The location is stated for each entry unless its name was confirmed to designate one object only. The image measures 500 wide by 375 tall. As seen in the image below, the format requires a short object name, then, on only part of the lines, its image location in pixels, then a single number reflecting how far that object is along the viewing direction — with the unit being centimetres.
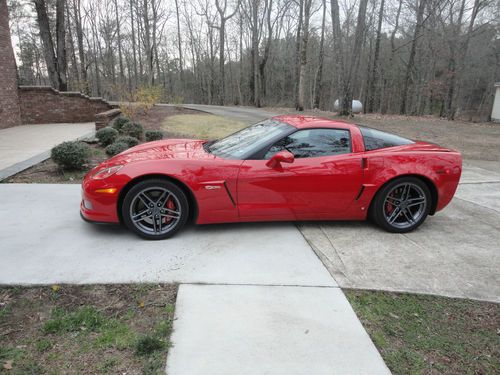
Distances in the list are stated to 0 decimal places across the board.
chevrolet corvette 373
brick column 1162
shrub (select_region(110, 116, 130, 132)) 1027
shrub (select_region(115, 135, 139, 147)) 801
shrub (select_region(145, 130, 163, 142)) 880
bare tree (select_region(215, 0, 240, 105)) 2956
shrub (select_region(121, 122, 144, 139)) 946
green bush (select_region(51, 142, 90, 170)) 613
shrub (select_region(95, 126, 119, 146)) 865
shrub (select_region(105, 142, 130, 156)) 744
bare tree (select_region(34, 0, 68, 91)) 1672
